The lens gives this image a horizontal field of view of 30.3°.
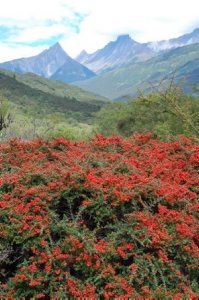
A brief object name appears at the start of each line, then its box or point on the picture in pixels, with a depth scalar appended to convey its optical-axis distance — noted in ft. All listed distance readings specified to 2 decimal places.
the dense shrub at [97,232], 15.85
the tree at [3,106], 89.35
